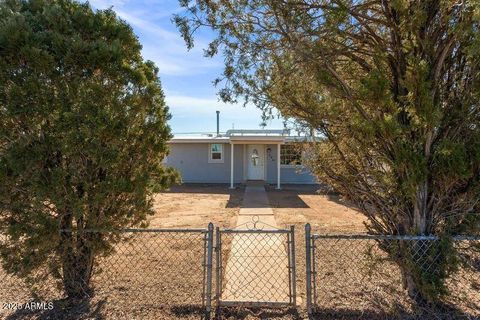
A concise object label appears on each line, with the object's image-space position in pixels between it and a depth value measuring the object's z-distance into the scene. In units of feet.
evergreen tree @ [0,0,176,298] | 12.05
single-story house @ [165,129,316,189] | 71.67
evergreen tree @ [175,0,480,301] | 11.34
